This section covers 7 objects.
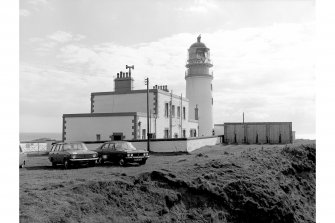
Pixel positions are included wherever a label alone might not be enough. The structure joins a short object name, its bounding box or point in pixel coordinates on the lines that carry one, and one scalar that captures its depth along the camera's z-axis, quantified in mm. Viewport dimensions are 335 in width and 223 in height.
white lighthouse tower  41722
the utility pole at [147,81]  27281
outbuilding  32562
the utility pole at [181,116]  35812
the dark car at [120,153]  17750
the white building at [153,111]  27797
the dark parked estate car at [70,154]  16594
